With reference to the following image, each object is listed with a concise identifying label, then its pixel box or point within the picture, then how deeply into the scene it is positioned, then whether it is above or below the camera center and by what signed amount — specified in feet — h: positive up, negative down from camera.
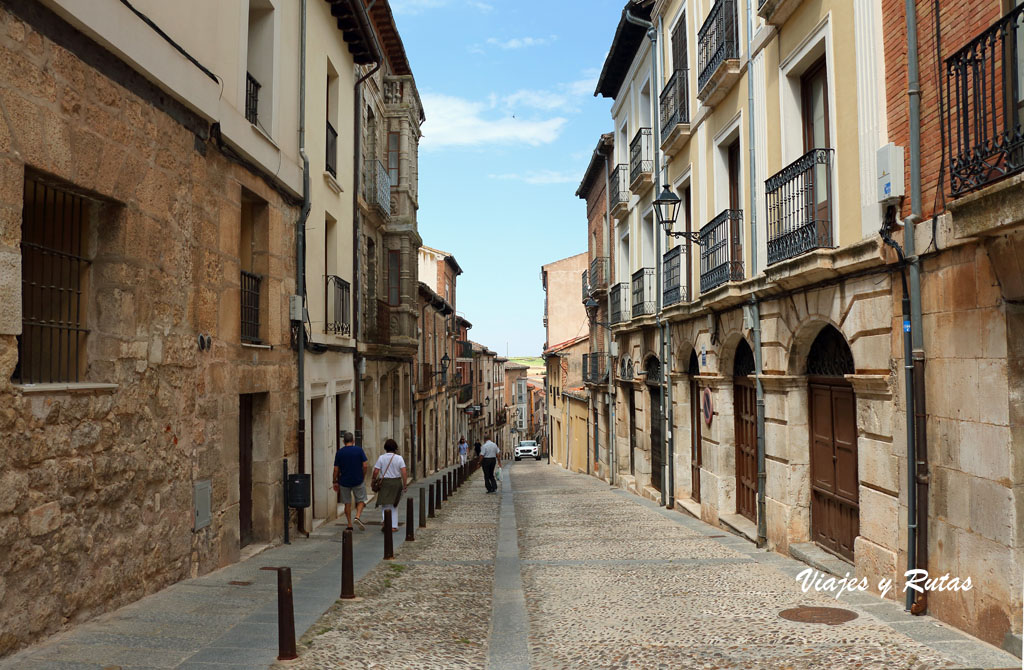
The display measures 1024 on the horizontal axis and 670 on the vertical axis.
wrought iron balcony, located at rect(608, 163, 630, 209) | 63.82 +15.17
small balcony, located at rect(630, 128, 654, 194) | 54.24 +14.32
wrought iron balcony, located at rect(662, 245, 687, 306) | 47.01 +5.68
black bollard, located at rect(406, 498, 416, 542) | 35.86 -6.77
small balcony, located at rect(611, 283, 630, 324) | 65.36 +5.77
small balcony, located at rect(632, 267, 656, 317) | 55.01 +5.60
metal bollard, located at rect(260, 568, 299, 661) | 16.43 -5.12
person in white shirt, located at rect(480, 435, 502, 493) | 65.72 -7.16
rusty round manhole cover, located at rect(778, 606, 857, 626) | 20.33 -6.36
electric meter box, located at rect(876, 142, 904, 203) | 21.54 +5.25
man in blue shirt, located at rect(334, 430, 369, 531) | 36.83 -4.27
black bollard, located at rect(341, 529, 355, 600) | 22.74 -5.59
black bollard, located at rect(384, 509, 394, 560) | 30.40 -6.36
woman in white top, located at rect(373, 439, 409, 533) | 36.55 -4.75
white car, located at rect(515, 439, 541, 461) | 195.42 -18.90
